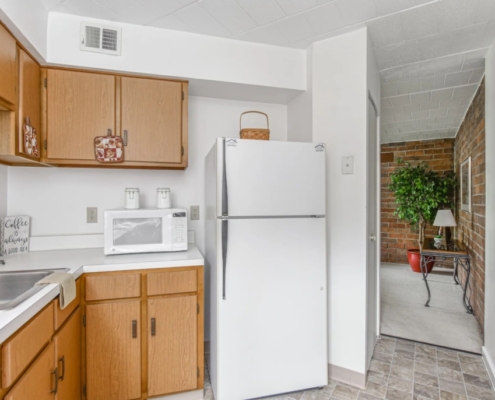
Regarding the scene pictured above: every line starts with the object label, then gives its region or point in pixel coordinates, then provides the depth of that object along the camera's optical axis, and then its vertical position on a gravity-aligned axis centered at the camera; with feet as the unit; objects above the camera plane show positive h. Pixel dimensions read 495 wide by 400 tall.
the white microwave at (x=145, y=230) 6.31 -0.66
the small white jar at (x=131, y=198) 6.94 +0.07
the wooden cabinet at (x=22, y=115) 5.26 +1.62
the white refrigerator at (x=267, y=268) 5.85 -1.40
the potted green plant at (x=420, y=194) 15.15 +0.31
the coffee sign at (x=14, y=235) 6.29 -0.75
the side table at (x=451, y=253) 10.79 -1.98
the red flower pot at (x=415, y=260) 16.17 -3.33
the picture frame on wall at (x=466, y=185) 10.85 +0.61
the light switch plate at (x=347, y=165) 6.73 +0.81
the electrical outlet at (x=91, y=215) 7.34 -0.35
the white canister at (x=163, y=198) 7.13 +0.07
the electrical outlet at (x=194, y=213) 8.12 -0.34
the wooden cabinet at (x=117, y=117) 6.34 +1.88
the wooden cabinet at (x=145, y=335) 5.52 -2.62
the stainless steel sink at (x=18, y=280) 4.98 -1.37
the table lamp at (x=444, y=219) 12.55 -0.82
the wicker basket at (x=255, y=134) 6.91 +1.57
